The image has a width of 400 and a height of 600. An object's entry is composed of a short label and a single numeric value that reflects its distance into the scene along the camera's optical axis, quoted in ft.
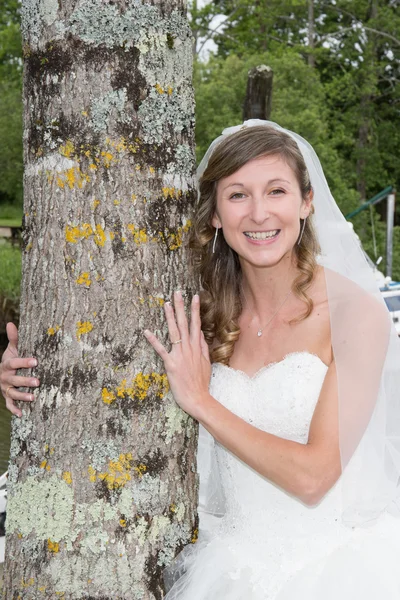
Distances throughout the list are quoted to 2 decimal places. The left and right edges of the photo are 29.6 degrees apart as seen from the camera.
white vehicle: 44.75
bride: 8.34
